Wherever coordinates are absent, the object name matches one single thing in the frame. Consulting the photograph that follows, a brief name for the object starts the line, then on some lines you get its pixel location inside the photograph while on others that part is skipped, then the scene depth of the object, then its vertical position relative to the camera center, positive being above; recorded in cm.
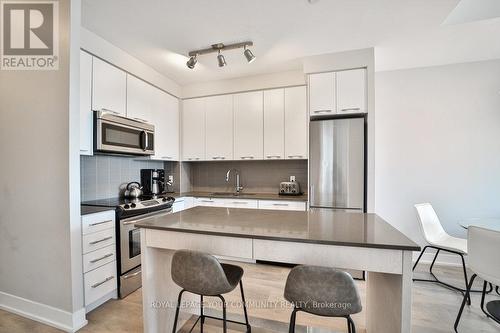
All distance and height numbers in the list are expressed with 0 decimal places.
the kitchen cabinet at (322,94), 284 +93
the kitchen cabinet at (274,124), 328 +63
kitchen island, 112 -45
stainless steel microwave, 233 +37
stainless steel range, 223 -75
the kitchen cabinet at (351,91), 274 +93
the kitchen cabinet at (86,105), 223 +63
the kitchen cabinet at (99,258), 194 -84
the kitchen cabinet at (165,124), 325 +66
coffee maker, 342 -24
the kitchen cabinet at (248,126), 340 +62
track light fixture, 244 +136
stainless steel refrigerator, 268 +3
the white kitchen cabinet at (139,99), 282 +90
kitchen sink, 373 -45
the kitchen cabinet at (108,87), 238 +90
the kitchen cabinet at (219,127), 356 +63
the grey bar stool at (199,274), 124 -61
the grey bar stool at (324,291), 105 -60
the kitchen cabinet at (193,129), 371 +62
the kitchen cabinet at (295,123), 317 +62
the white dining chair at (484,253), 146 -60
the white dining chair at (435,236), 224 -78
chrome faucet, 371 -25
